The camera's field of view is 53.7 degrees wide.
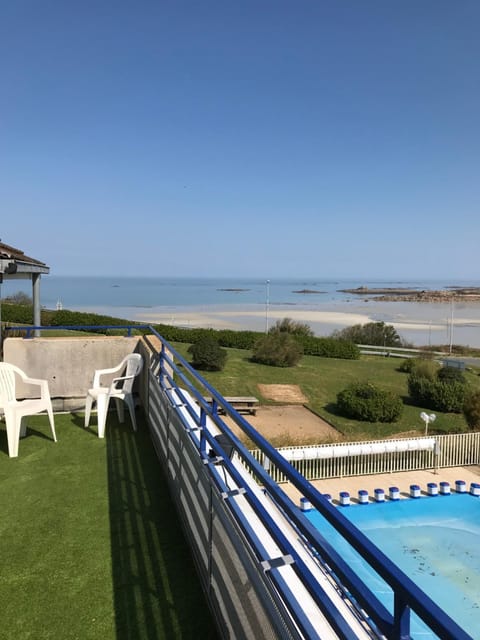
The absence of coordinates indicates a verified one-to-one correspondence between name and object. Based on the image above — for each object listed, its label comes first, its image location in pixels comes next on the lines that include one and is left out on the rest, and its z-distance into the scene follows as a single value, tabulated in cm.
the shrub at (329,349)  2542
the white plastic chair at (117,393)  542
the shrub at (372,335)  3541
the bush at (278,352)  2111
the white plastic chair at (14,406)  471
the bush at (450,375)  1822
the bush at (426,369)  1920
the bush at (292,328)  2916
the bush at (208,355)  1856
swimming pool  839
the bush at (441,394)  1716
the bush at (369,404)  1520
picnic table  1460
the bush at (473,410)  1478
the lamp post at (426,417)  1279
